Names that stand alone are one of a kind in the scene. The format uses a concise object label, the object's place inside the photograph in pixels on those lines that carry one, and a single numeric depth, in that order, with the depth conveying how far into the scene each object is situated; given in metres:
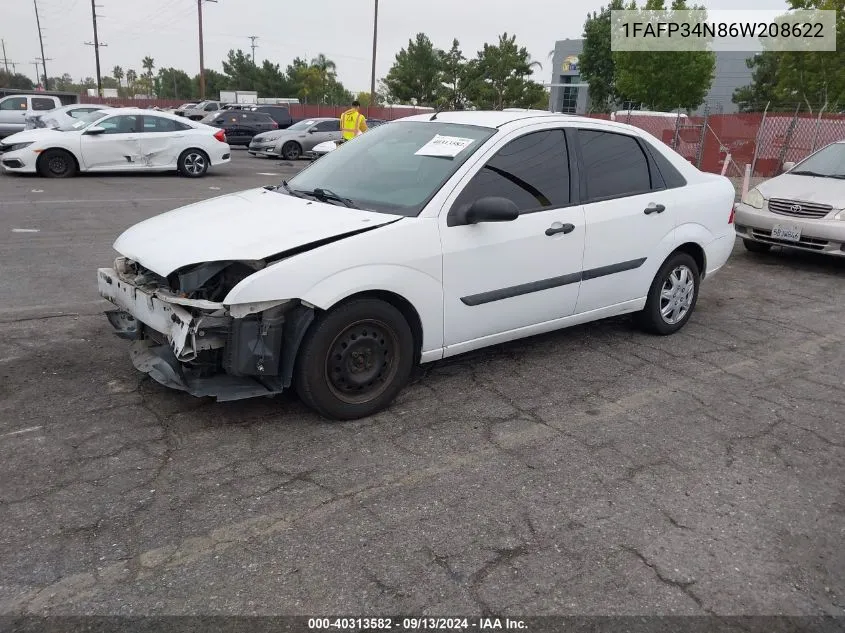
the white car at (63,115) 16.85
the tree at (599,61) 55.62
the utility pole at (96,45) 56.78
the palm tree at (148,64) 138.25
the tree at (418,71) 62.31
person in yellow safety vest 13.35
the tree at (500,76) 60.84
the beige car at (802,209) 7.87
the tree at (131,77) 138.25
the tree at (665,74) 39.59
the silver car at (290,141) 22.03
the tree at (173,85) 115.56
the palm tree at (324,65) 94.79
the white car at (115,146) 13.98
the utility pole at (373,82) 45.59
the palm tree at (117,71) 147.62
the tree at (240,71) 89.25
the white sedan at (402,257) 3.61
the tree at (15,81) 86.00
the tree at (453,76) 62.78
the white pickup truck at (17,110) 19.34
